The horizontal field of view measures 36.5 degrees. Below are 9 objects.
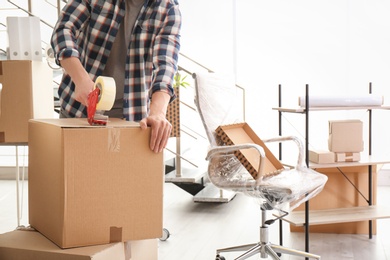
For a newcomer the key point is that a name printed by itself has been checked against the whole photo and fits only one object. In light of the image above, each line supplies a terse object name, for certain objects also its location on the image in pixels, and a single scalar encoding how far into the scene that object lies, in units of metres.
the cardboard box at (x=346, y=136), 3.44
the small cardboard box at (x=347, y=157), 3.42
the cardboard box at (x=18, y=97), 2.78
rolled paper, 3.25
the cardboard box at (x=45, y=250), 1.39
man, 1.83
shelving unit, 3.25
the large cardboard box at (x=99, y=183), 1.39
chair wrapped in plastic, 2.85
